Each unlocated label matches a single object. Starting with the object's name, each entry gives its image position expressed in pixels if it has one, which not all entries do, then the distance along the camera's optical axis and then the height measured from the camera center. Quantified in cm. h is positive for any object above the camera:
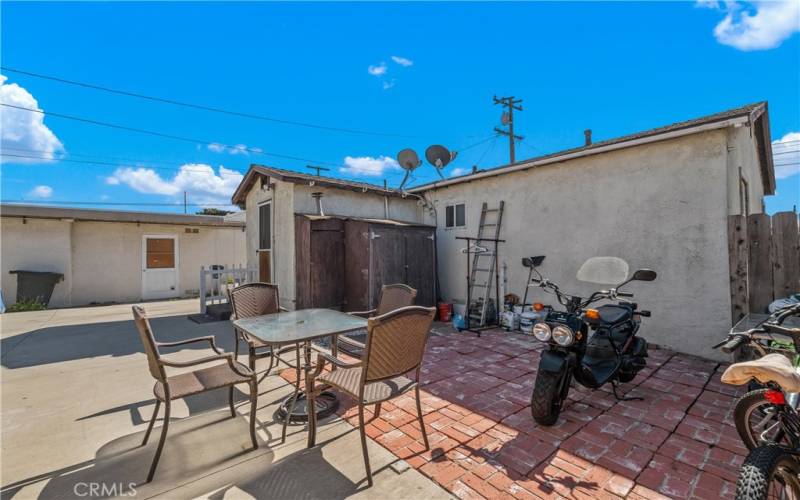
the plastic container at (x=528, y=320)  602 -134
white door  1129 -47
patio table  272 -71
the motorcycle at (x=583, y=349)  280 -100
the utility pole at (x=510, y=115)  1480 +592
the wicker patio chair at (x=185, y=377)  225 -100
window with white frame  796 +80
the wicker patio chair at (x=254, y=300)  387 -59
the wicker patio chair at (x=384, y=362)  225 -82
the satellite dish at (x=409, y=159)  917 +248
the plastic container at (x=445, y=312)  728 -140
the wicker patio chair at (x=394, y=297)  371 -56
